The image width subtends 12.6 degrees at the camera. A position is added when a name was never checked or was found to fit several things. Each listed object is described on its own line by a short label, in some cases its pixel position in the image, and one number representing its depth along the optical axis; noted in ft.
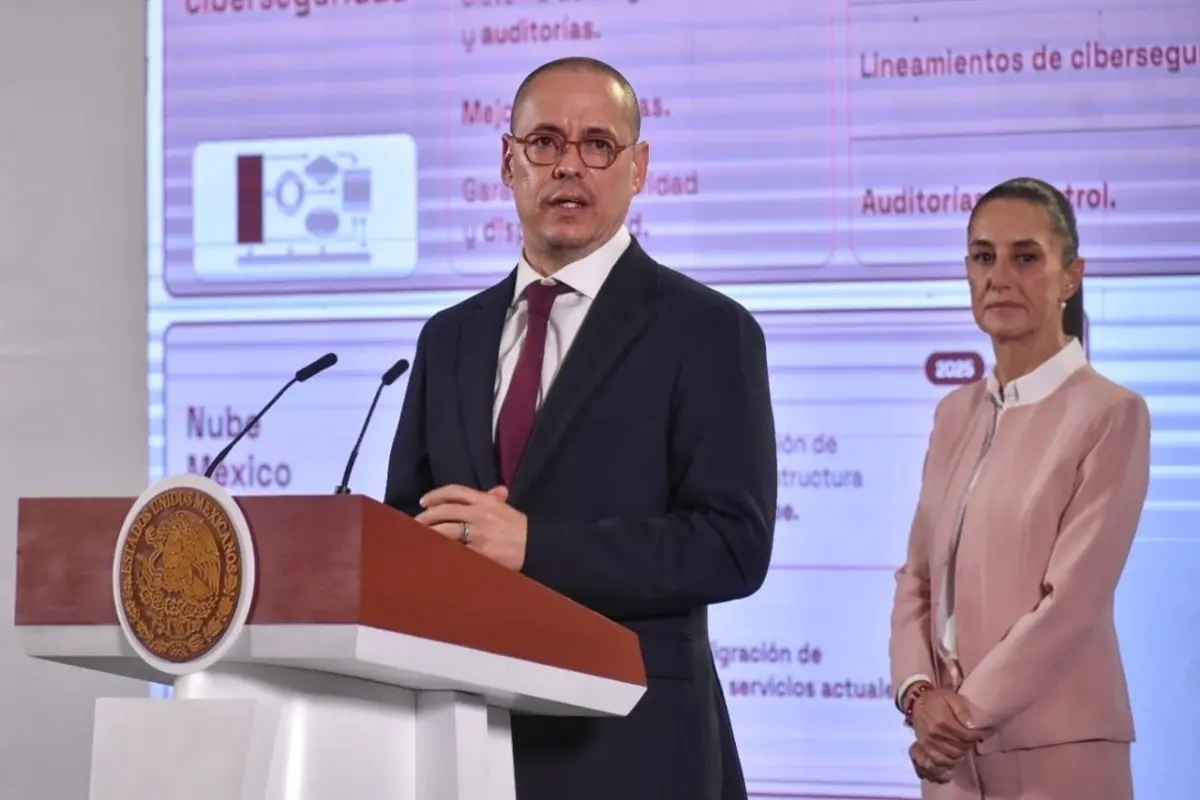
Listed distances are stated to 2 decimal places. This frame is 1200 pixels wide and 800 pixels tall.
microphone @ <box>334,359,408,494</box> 16.99
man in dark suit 16.95
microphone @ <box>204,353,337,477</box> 16.84
